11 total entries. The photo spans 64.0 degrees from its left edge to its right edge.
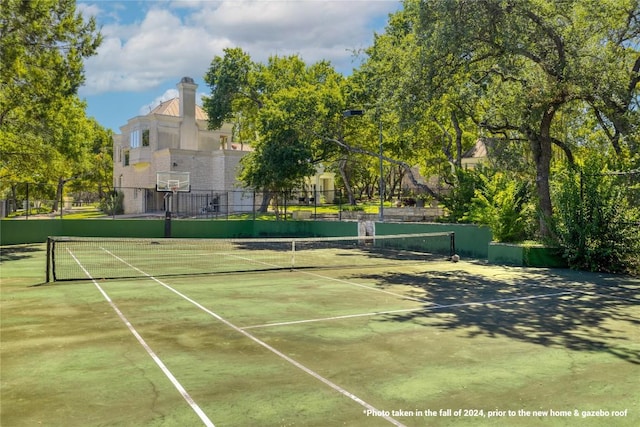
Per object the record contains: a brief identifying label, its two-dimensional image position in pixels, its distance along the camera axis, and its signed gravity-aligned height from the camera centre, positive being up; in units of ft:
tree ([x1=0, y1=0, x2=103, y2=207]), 77.25 +21.53
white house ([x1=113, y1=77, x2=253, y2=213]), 163.53 +16.07
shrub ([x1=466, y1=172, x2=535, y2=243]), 74.43 -0.41
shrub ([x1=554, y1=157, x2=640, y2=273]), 60.44 -1.66
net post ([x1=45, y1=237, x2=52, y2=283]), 51.42 -6.30
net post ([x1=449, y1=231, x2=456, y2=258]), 76.95 -5.75
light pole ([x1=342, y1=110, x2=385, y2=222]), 92.45 +16.79
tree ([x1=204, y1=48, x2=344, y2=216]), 117.29 +16.79
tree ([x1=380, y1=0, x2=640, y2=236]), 60.13 +18.87
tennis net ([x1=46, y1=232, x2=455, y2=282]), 62.95 -8.19
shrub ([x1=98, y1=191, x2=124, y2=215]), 171.20 -0.18
